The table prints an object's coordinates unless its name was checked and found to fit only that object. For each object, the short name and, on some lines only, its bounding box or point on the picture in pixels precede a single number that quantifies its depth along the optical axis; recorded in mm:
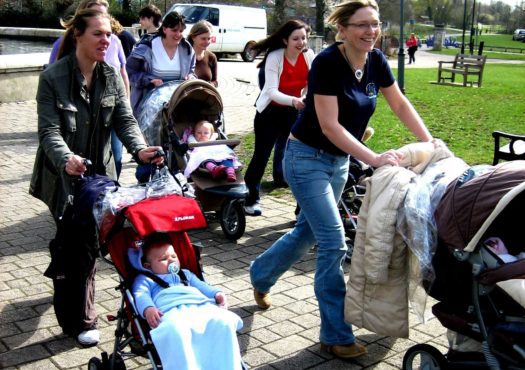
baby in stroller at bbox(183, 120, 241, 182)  7203
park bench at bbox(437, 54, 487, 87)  23750
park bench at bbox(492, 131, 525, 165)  5430
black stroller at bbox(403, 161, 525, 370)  3568
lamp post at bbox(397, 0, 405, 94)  19705
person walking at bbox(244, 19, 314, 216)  7270
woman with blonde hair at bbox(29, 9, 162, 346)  4602
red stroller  3803
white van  29136
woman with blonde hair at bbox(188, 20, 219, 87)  8891
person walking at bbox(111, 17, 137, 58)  9966
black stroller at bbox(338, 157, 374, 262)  6574
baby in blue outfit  3486
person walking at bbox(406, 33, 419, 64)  38469
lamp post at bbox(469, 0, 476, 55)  41650
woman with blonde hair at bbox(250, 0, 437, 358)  4355
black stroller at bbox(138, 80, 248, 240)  7105
